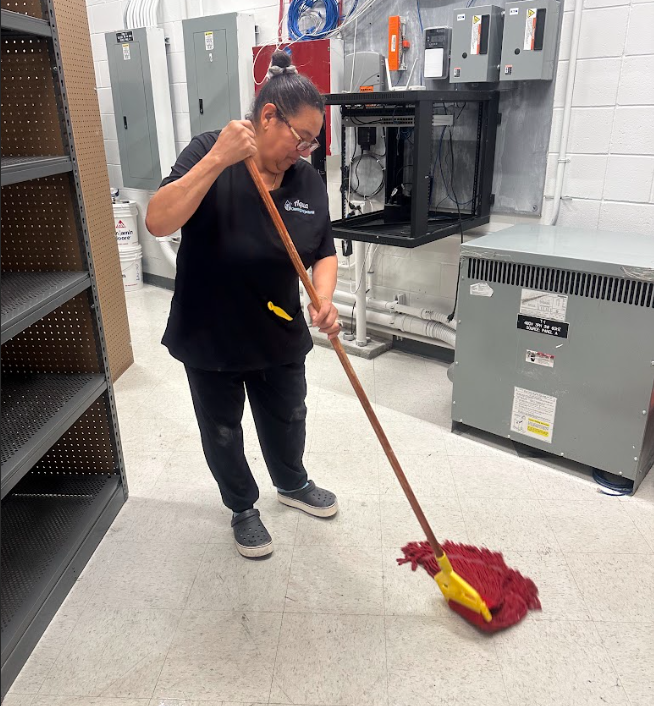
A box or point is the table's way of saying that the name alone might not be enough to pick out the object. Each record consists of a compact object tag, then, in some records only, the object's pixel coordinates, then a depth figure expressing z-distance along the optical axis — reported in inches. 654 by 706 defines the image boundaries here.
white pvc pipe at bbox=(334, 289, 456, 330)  124.8
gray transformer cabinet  78.0
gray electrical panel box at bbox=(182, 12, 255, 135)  137.3
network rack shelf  94.0
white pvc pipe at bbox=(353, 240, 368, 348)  128.9
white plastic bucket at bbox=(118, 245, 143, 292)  184.5
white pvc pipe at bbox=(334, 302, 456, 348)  124.3
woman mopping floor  56.2
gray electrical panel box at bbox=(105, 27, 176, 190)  155.9
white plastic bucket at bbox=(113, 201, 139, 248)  181.6
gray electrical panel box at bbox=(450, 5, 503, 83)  99.5
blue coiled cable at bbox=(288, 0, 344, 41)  122.0
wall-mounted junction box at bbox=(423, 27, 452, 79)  106.8
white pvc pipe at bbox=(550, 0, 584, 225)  95.8
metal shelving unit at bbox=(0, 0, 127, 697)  61.6
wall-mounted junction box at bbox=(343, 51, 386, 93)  119.3
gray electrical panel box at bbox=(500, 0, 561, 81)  95.1
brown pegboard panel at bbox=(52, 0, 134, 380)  109.3
